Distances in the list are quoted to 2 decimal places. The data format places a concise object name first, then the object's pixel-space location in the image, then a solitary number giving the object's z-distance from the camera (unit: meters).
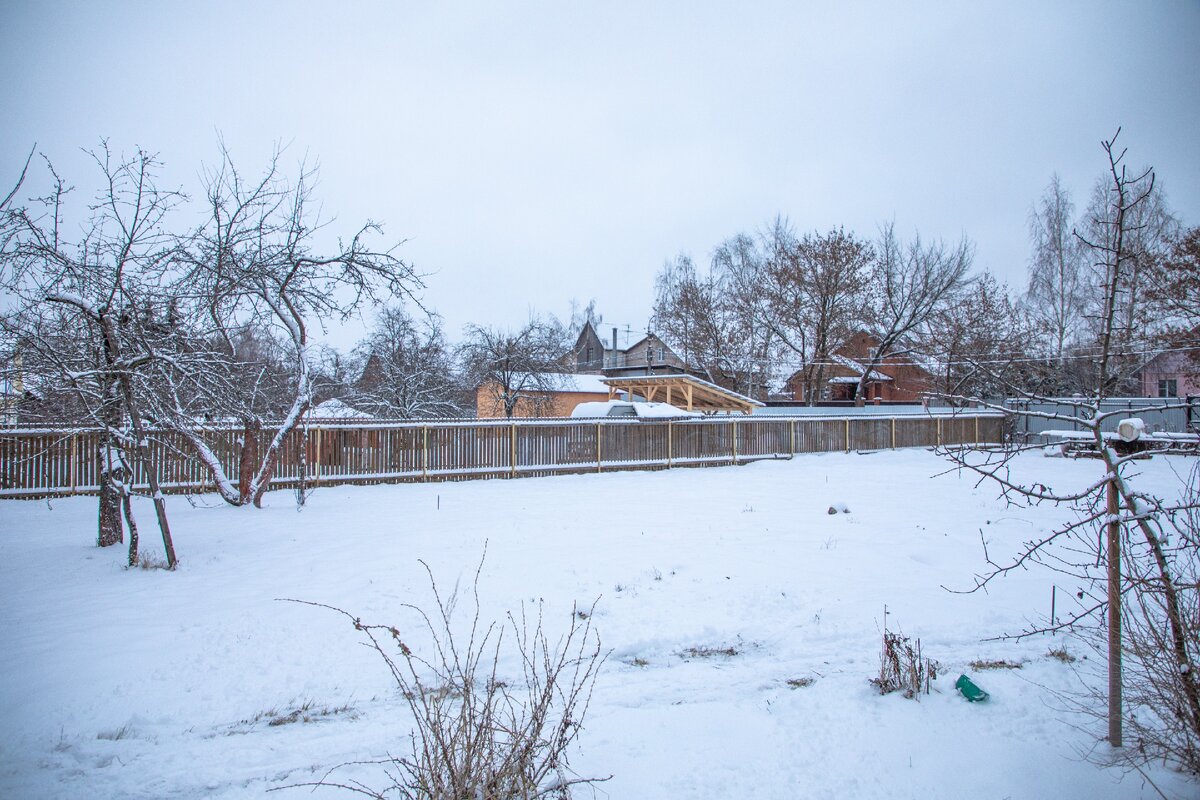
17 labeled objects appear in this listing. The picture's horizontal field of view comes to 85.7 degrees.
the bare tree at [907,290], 30.39
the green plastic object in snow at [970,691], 3.68
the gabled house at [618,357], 44.25
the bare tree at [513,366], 23.75
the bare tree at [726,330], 33.22
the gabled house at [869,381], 35.66
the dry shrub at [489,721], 2.35
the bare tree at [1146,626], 2.72
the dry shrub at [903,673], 3.82
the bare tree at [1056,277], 29.28
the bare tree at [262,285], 7.80
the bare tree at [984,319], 28.08
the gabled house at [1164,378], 29.49
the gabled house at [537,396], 24.62
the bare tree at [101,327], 5.95
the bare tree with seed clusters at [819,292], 29.61
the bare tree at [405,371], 21.31
